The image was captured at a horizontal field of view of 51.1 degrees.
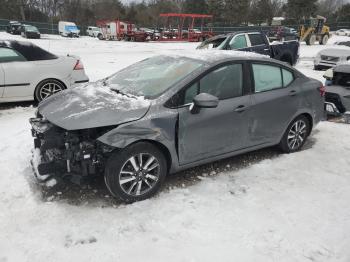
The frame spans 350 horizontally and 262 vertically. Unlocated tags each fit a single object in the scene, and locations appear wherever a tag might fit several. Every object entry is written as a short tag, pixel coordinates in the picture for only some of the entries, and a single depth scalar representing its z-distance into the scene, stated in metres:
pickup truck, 13.06
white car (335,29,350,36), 47.19
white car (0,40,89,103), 7.41
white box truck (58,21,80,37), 45.00
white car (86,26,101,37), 47.17
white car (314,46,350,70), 14.25
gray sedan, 3.81
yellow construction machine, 30.56
